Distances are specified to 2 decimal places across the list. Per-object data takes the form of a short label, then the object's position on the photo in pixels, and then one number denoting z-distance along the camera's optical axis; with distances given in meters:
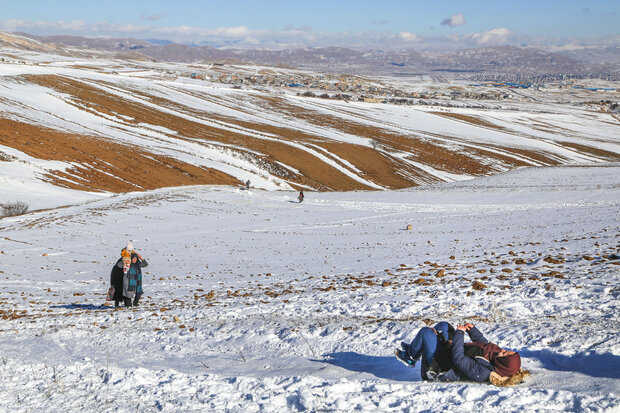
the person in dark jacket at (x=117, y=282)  14.69
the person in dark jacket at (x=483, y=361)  7.66
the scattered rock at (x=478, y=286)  13.14
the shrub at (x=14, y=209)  34.56
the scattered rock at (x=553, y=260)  15.65
